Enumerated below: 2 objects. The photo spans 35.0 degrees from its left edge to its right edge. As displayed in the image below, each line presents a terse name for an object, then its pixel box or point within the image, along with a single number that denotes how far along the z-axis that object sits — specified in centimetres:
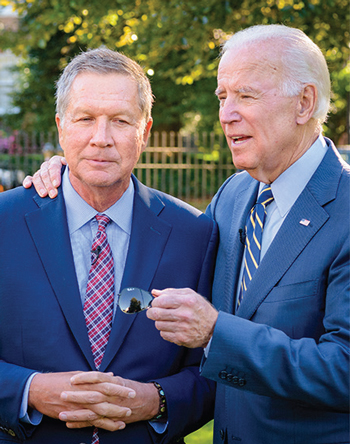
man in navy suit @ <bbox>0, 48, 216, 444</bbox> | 256
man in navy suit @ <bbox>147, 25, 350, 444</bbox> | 231
